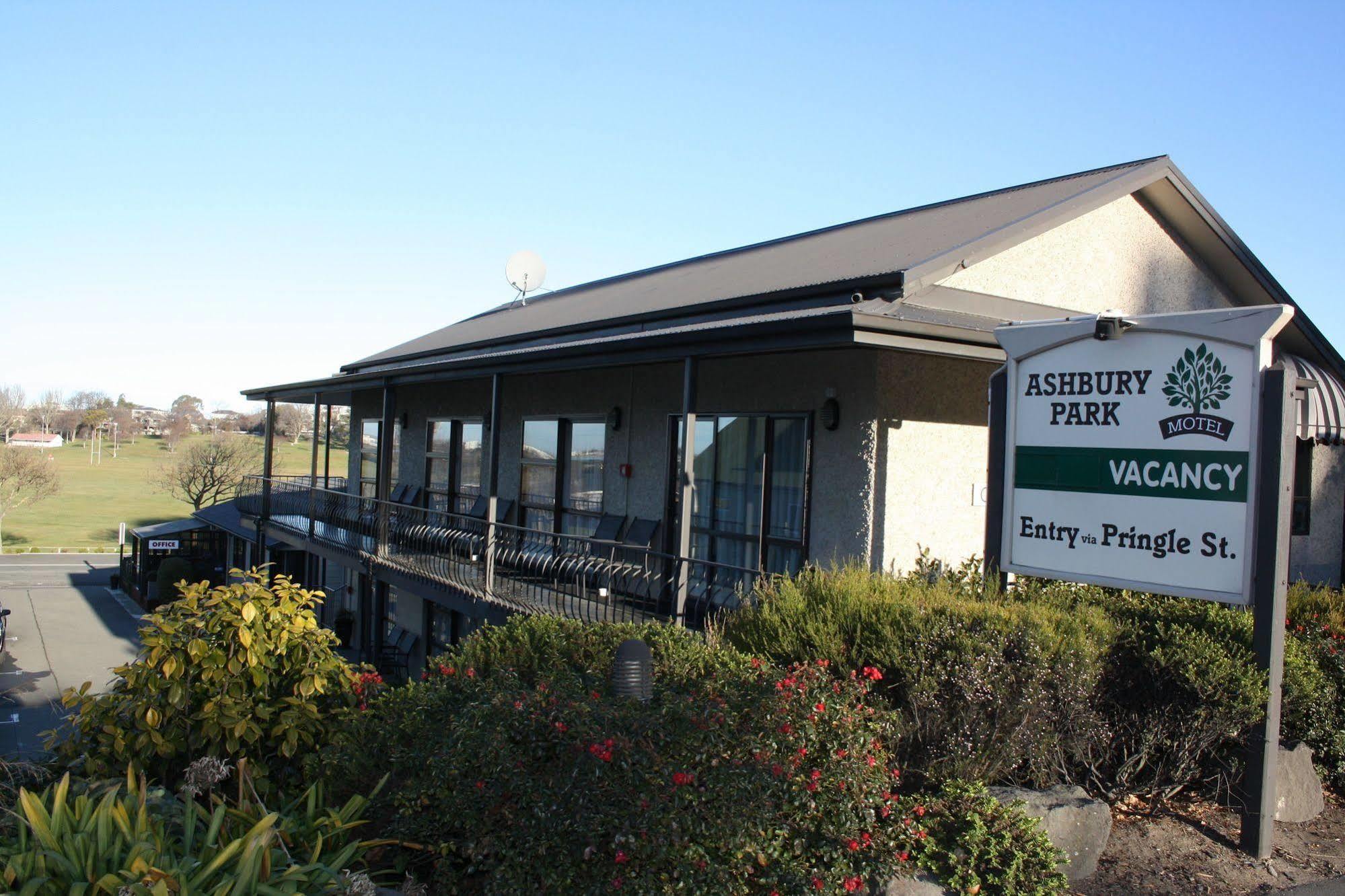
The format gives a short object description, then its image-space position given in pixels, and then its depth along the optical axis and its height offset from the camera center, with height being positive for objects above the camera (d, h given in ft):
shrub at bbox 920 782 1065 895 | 15.38 -5.85
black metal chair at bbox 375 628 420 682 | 57.98 -12.42
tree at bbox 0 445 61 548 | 188.65 -8.94
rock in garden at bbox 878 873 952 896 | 14.82 -6.19
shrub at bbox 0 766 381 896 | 12.84 -5.74
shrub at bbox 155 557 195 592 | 102.32 -13.95
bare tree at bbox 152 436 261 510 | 181.88 -6.04
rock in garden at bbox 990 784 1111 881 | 16.99 -5.83
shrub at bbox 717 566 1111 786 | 17.72 -3.48
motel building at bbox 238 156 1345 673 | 29.71 +2.23
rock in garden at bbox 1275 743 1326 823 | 20.27 -6.04
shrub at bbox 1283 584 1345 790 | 20.65 -4.10
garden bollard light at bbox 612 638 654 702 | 16.62 -3.51
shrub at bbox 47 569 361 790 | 18.71 -4.90
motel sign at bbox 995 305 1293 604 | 19.60 +0.72
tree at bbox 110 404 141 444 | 424.87 +5.38
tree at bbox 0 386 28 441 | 319.68 +7.53
